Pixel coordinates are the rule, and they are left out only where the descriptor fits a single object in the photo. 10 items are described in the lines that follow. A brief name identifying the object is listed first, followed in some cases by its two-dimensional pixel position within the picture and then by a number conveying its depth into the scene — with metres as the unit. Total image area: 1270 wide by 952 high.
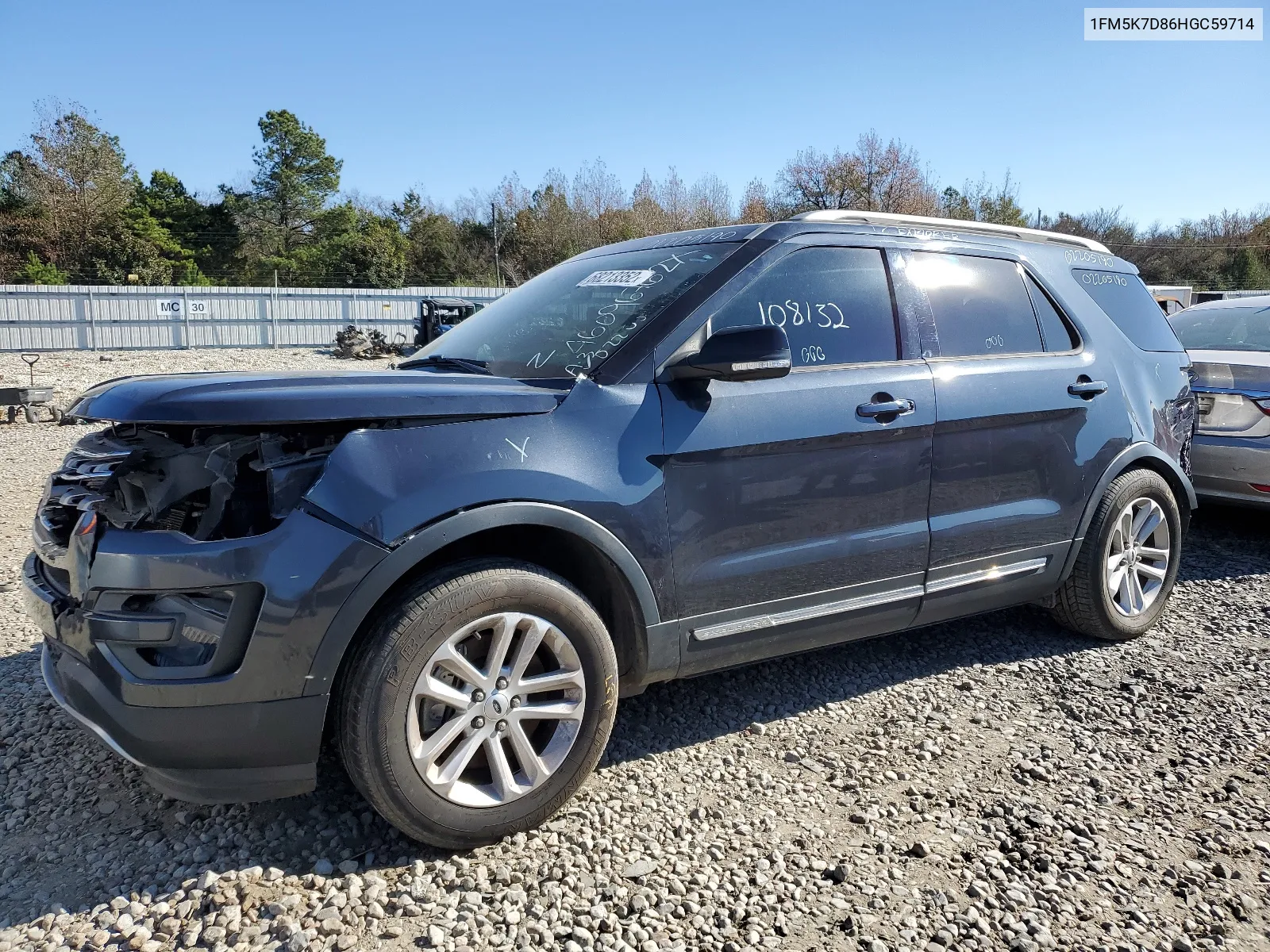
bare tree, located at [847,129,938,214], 42.00
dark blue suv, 2.33
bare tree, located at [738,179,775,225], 44.50
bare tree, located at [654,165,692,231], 46.84
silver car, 5.65
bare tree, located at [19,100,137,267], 39.97
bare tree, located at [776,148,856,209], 42.12
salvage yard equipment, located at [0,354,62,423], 11.92
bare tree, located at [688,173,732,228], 45.75
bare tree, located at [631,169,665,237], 44.56
